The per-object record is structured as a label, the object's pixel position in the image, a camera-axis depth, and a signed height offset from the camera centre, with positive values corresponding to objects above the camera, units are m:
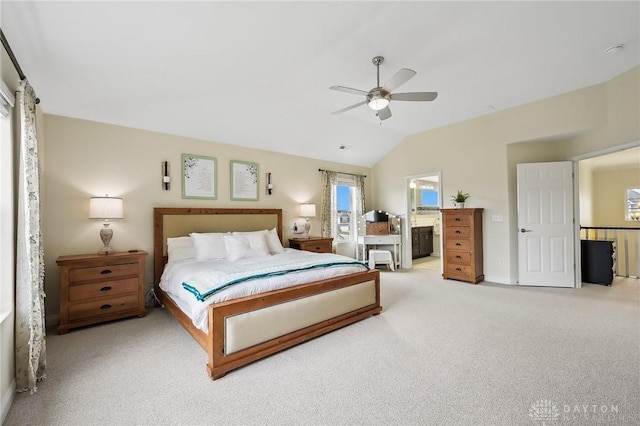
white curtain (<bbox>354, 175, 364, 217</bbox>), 6.76 +0.46
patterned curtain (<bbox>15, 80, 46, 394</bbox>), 2.01 -0.40
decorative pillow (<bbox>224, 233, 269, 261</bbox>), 3.83 -0.45
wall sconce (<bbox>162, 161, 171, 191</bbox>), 4.10 +0.60
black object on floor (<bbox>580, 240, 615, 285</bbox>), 4.56 -0.86
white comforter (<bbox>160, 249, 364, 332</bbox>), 2.38 -0.69
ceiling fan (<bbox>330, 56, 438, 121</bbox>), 2.66 +1.23
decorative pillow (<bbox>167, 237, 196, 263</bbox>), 3.80 -0.47
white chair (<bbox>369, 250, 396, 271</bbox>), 6.12 -0.99
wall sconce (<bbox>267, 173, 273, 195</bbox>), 5.23 +0.57
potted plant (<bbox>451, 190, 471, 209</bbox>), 5.18 +0.27
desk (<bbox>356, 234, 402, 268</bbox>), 6.27 -0.66
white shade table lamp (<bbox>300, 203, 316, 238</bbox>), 5.45 +0.08
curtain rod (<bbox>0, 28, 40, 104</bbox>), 1.82 +1.14
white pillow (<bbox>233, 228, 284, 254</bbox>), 4.51 -0.45
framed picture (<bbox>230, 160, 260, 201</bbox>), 4.79 +0.62
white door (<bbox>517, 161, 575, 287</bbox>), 4.54 -0.23
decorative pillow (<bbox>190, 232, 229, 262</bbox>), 3.77 -0.44
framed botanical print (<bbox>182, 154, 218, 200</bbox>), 4.31 +0.63
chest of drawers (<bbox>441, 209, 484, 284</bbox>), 4.93 -0.59
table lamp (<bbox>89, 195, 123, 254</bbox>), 3.29 +0.07
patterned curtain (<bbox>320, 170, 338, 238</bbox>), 6.05 +0.22
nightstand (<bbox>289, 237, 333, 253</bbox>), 5.14 -0.57
